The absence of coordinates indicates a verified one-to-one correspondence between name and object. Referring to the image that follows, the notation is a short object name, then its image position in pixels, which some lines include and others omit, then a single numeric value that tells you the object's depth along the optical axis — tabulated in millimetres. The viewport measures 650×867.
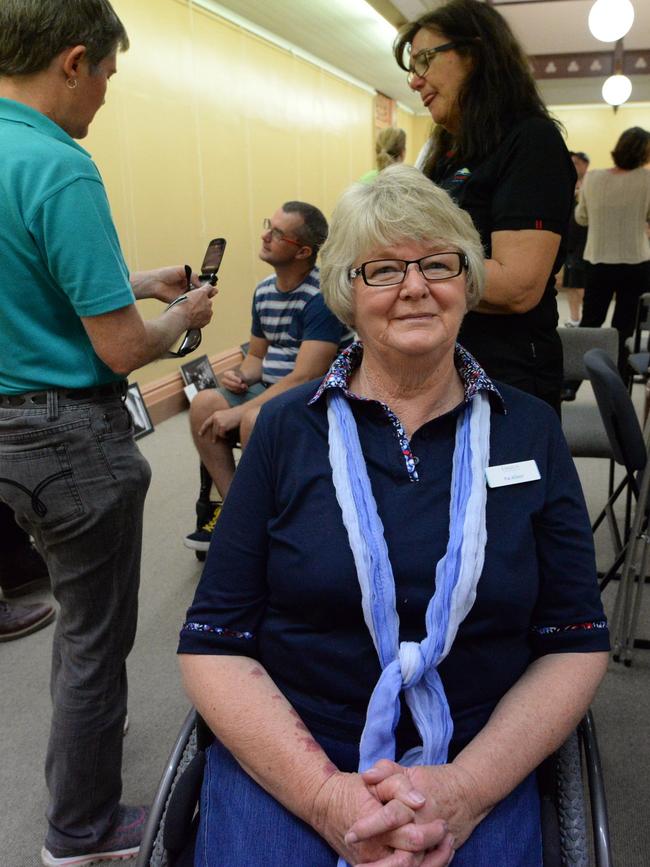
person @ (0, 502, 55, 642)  2580
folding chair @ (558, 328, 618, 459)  3016
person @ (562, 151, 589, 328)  7332
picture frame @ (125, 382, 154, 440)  4492
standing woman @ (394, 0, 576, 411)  1567
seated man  2740
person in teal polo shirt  1234
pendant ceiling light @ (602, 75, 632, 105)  8633
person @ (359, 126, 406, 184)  4648
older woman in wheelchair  1018
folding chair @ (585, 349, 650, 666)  2092
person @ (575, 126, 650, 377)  5176
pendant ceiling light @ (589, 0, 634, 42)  5719
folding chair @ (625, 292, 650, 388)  3867
